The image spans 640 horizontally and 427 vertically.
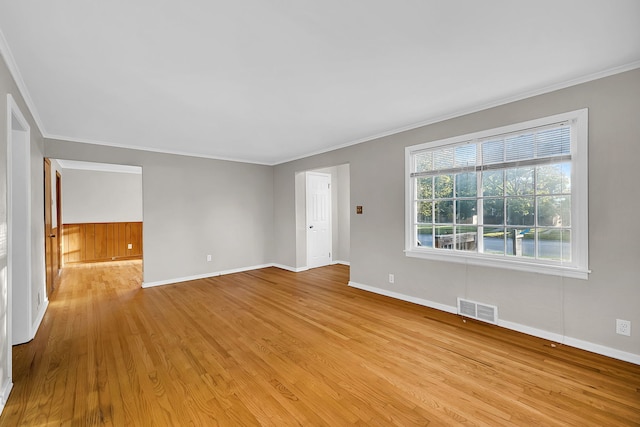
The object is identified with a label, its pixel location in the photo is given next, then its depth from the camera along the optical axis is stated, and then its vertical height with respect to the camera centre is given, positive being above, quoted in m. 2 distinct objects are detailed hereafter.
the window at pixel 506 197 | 2.68 +0.14
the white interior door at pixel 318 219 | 6.24 -0.17
